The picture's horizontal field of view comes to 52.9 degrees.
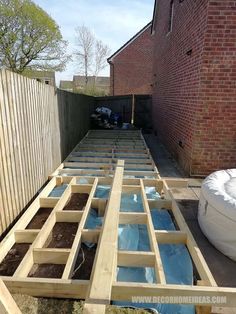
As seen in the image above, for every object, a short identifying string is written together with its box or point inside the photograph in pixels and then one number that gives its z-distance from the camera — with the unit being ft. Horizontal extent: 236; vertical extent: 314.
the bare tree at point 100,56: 100.03
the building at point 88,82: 87.40
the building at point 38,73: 61.09
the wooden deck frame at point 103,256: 5.82
